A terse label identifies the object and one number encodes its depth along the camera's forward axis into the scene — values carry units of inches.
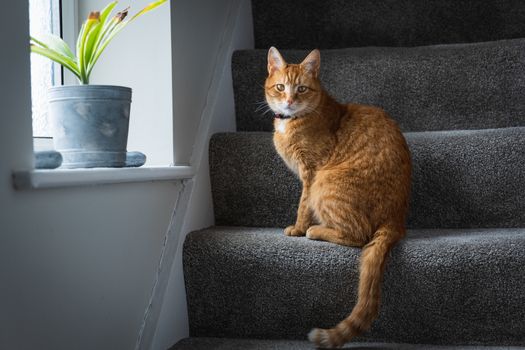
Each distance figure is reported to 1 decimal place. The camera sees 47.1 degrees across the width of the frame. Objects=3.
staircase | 56.1
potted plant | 49.7
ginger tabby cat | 54.7
